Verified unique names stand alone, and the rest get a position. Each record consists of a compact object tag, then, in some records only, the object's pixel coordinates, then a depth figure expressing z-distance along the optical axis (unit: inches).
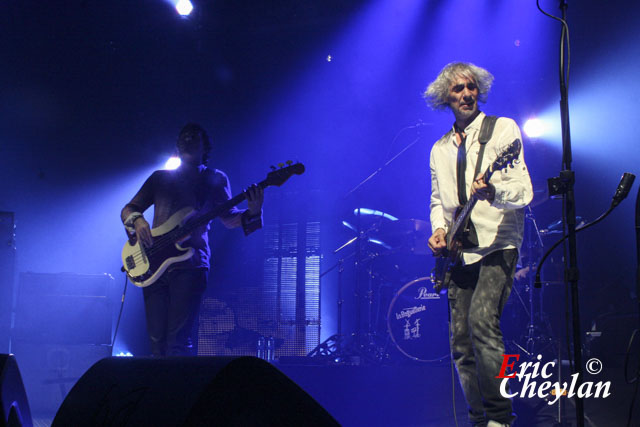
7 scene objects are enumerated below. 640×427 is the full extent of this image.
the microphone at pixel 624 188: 103.7
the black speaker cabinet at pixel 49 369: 212.7
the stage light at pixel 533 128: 279.9
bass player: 150.9
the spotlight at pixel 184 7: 270.7
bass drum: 242.2
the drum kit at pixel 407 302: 234.4
